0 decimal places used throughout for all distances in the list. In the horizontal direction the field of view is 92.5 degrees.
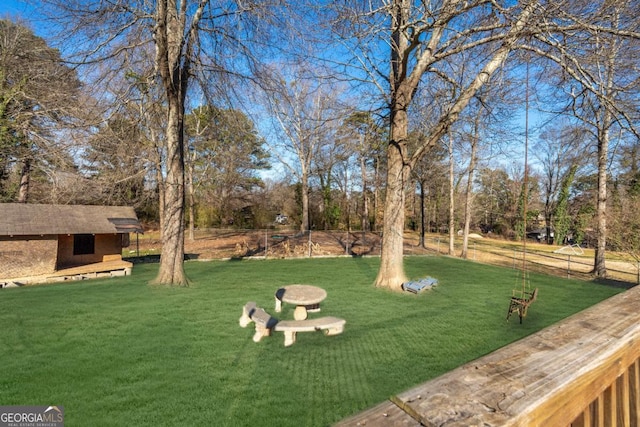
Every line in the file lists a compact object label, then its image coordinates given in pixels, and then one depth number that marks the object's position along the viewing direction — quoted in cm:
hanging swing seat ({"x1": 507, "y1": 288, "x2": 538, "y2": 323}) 638
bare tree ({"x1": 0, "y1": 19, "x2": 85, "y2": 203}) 1293
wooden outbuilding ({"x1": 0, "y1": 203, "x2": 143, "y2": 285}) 966
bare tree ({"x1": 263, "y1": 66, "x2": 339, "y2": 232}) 2236
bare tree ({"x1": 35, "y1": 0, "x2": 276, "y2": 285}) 847
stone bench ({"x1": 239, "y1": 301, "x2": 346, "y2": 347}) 506
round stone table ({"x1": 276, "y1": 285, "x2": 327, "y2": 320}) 578
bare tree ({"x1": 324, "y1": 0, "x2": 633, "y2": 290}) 610
